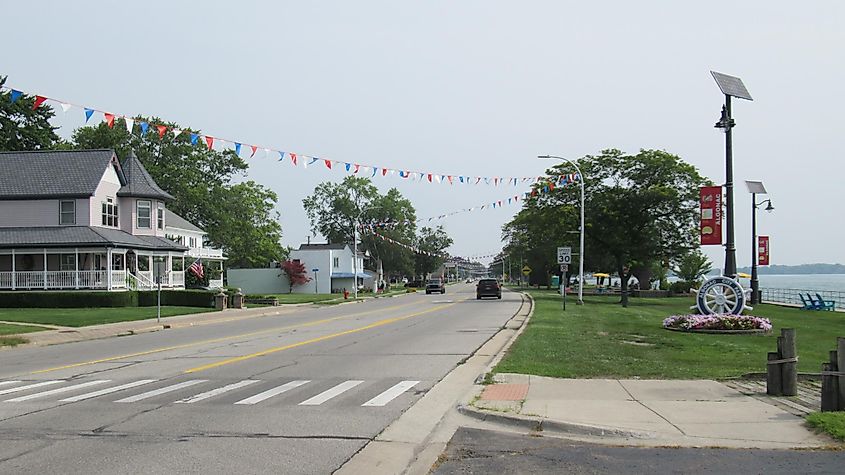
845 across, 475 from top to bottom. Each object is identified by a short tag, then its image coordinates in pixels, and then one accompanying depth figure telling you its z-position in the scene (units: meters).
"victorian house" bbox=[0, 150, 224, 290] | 42.75
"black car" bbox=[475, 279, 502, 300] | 55.94
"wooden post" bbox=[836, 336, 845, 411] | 9.22
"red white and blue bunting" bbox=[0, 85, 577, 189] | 23.39
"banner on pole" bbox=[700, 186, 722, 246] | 27.11
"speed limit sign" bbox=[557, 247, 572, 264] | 36.20
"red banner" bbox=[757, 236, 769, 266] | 55.72
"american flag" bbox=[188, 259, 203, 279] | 58.28
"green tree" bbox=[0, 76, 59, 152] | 67.06
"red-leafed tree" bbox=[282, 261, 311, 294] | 84.77
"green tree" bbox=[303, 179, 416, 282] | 115.00
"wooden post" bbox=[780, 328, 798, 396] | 10.66
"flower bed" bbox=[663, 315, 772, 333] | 22.67
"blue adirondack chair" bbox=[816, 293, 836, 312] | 43.72
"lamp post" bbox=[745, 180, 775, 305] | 47.09
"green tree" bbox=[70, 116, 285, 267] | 74.38
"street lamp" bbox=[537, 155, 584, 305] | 43.16
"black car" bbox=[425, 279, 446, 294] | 76.25
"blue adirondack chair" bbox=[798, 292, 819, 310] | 43.78
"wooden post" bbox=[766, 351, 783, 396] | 10.71
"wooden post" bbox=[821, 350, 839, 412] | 9.27
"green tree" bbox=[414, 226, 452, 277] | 137.88
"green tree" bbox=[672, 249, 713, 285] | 83.94
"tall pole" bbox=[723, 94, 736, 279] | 25.09
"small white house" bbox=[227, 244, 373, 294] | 86.81
